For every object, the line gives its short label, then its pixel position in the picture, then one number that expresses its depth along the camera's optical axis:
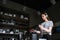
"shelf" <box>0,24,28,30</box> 1.73
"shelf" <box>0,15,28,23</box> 1.73
